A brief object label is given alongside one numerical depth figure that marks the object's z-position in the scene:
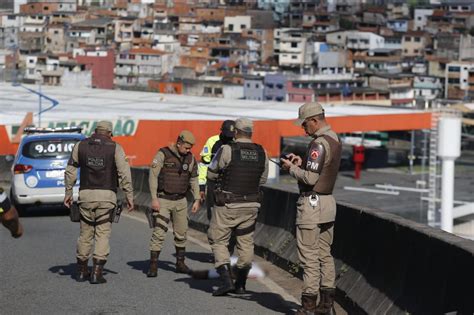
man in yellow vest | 13.61
